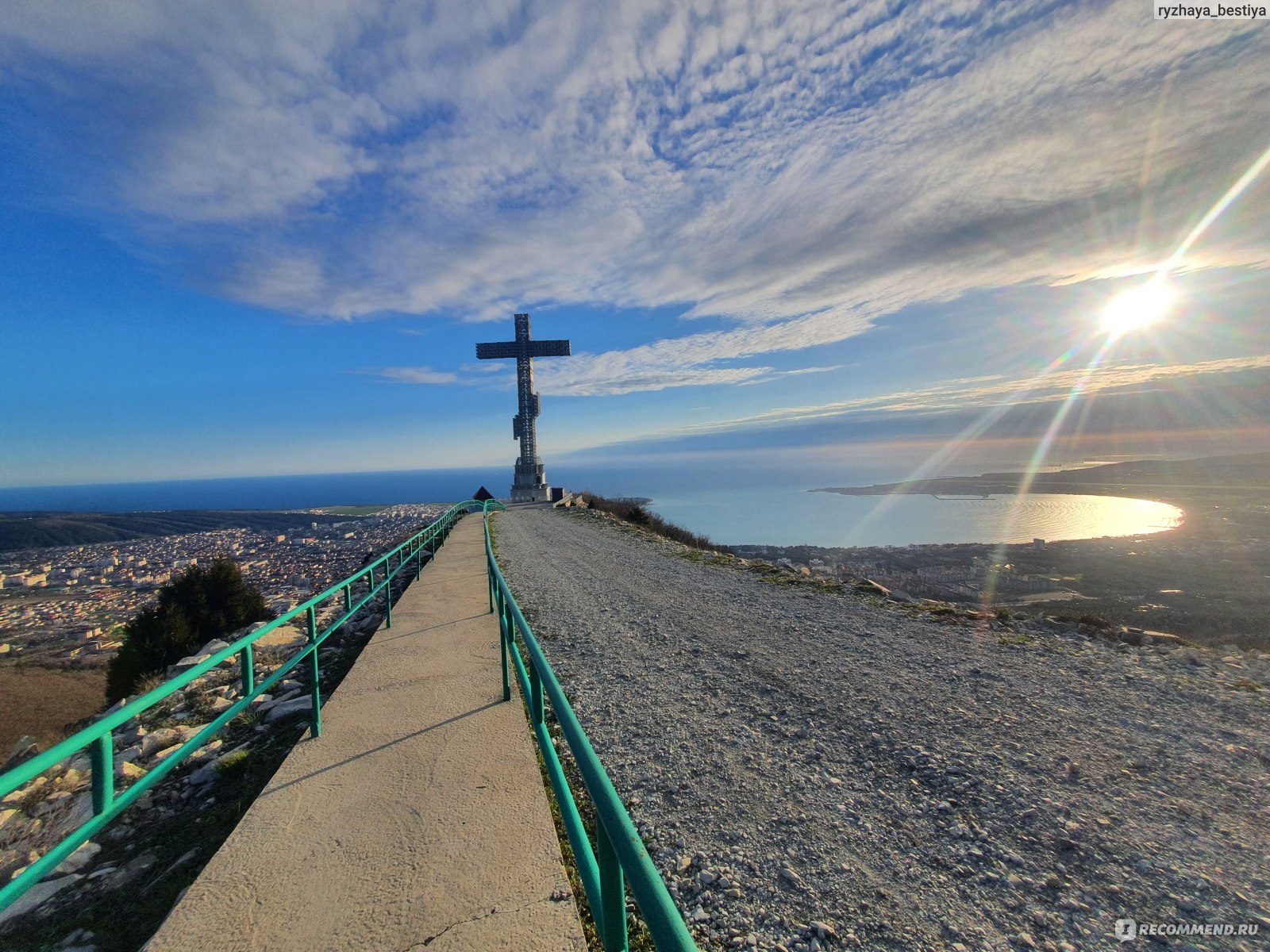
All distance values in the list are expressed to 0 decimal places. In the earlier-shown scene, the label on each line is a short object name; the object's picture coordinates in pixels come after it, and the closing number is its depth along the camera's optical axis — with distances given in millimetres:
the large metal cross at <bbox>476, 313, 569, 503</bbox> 40031
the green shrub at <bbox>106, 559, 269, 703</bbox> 11742
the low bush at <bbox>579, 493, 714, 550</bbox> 21394
